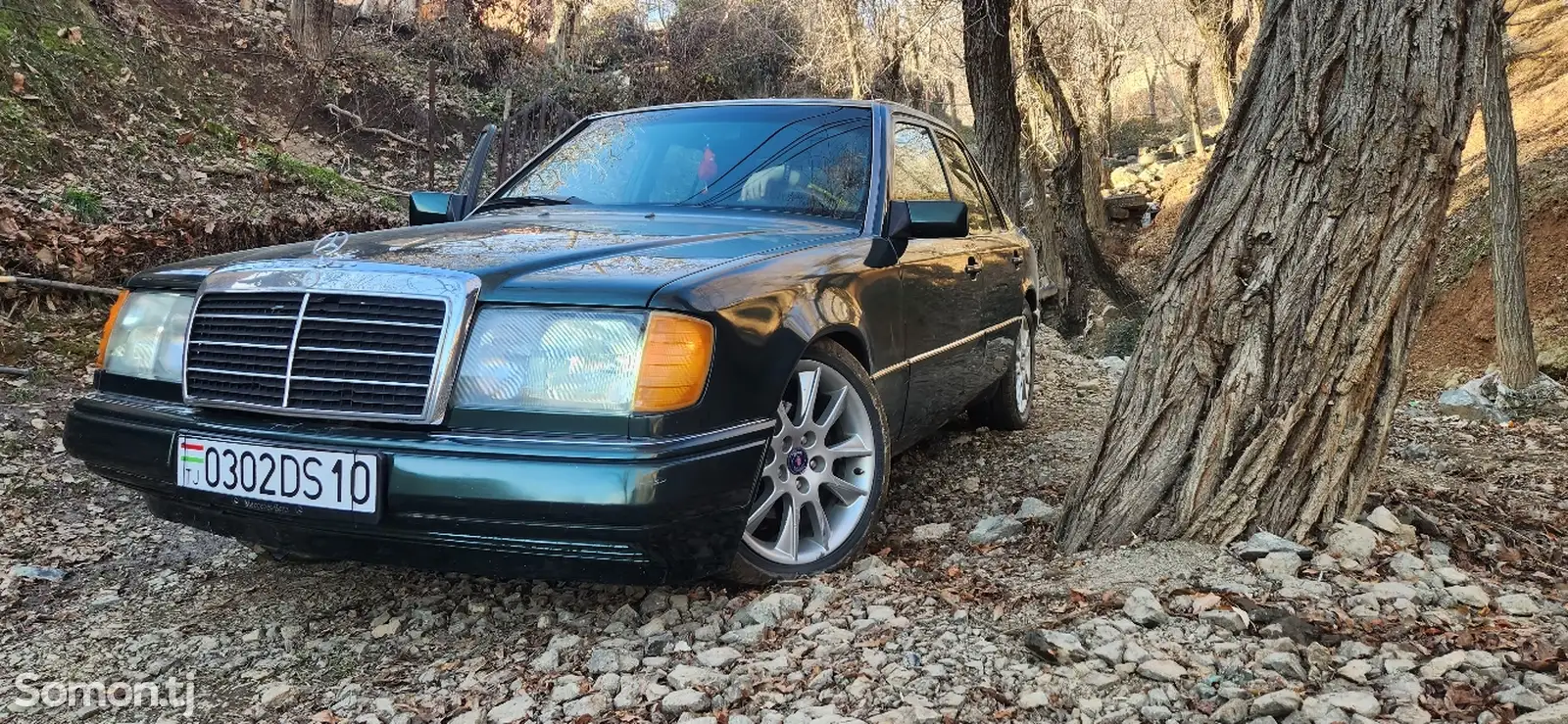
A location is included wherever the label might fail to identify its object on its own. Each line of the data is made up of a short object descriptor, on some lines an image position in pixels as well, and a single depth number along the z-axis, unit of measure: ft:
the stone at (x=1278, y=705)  6.67
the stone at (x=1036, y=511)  11.30
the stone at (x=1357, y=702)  6.58
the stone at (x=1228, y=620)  7.83
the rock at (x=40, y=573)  10.91
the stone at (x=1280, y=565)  8.80
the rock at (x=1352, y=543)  9.22
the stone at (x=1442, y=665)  7.03
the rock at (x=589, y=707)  7.34
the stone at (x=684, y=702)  7.27
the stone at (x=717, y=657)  7.91
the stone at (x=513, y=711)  7.33
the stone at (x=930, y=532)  11.26
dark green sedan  7.55
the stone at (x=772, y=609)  8.63
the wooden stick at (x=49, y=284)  18.37
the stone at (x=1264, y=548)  9.18
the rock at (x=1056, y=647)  7.54
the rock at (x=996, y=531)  10.95
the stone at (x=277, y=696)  7.88
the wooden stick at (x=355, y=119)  43.57
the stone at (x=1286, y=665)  7.14
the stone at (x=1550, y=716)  6.36
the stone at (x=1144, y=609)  8.05
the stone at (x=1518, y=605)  8.12
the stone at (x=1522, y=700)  6.58
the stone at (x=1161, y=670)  7.17
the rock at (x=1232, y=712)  6.66
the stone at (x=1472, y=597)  8.27
